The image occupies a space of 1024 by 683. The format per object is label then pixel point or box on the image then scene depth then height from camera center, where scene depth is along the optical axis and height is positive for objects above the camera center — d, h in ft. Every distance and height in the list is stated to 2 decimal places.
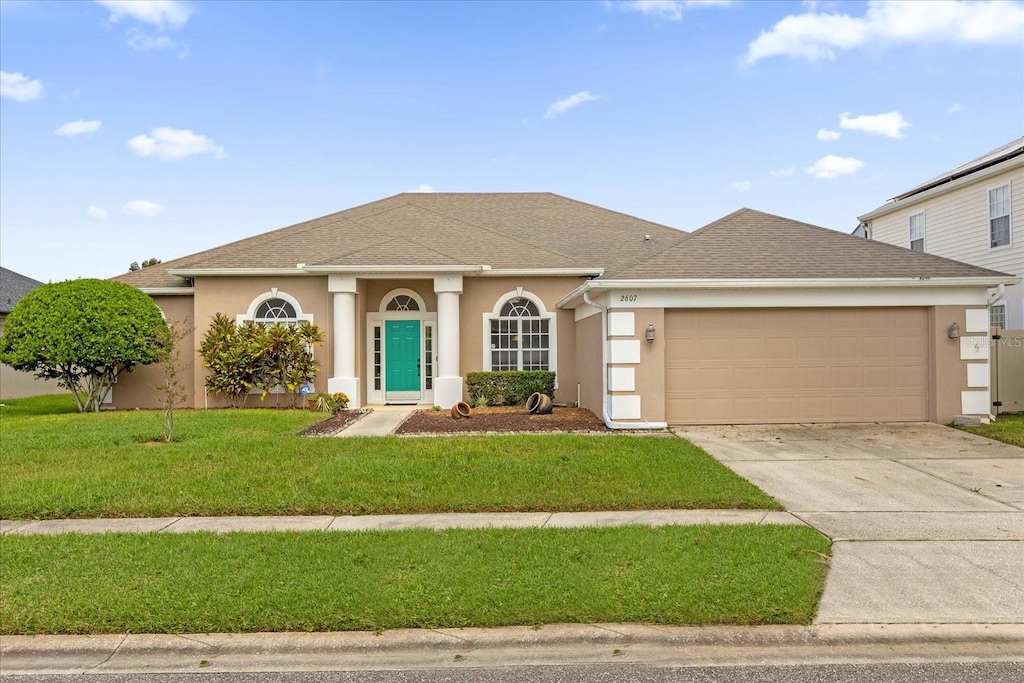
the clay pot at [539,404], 45.96 -4.70
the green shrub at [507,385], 50.57 -3.61
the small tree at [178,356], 51.78 -1.25
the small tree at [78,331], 47.16 +0.86
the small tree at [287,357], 49.80 -1.24
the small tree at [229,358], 49.75 -1.29
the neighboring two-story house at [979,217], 51.01 +10.84
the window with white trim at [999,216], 51.98 +10.07
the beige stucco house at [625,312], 39.52 +1.98
